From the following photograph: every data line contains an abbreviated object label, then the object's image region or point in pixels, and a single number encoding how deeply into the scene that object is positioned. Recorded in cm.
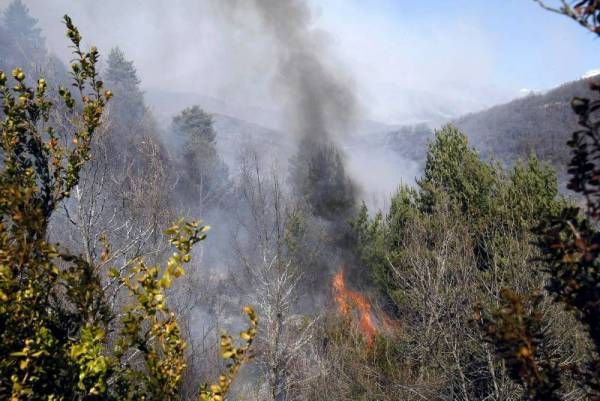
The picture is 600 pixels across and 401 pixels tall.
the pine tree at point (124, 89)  3569
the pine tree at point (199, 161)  3188
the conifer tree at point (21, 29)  4734
